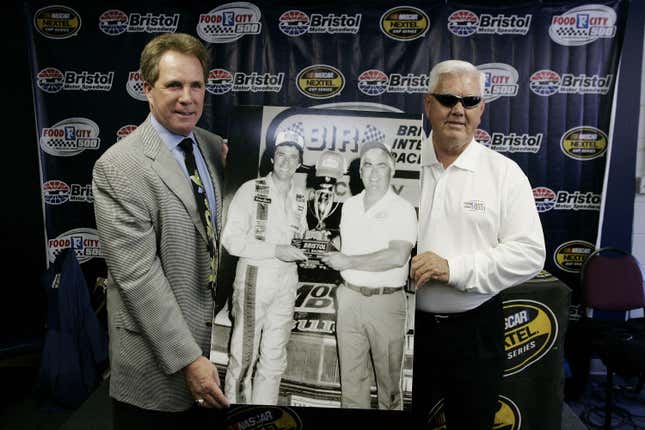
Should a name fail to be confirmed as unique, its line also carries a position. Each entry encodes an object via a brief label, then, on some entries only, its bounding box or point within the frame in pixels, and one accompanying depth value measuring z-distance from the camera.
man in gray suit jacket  1.32
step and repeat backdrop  3.50
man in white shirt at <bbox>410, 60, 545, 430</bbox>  1.60
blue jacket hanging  3.01
